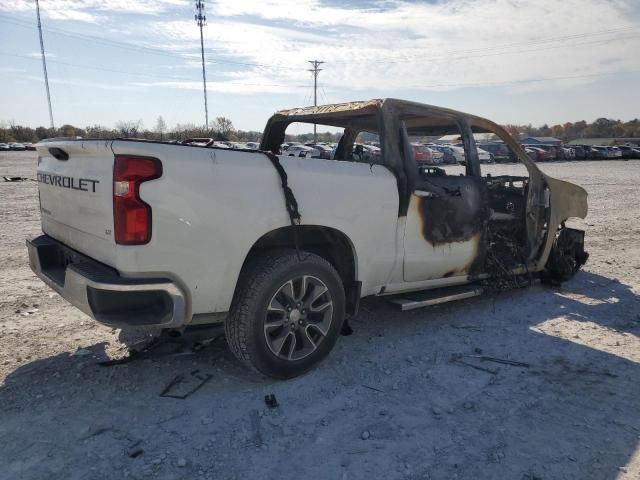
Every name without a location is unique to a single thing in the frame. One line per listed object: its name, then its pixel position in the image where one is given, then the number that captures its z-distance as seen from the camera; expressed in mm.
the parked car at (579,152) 48662
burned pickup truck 2787
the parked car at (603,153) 49938
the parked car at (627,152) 51094
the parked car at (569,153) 47006
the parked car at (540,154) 44250
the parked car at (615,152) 50406
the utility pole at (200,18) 62731
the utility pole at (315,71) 67000
